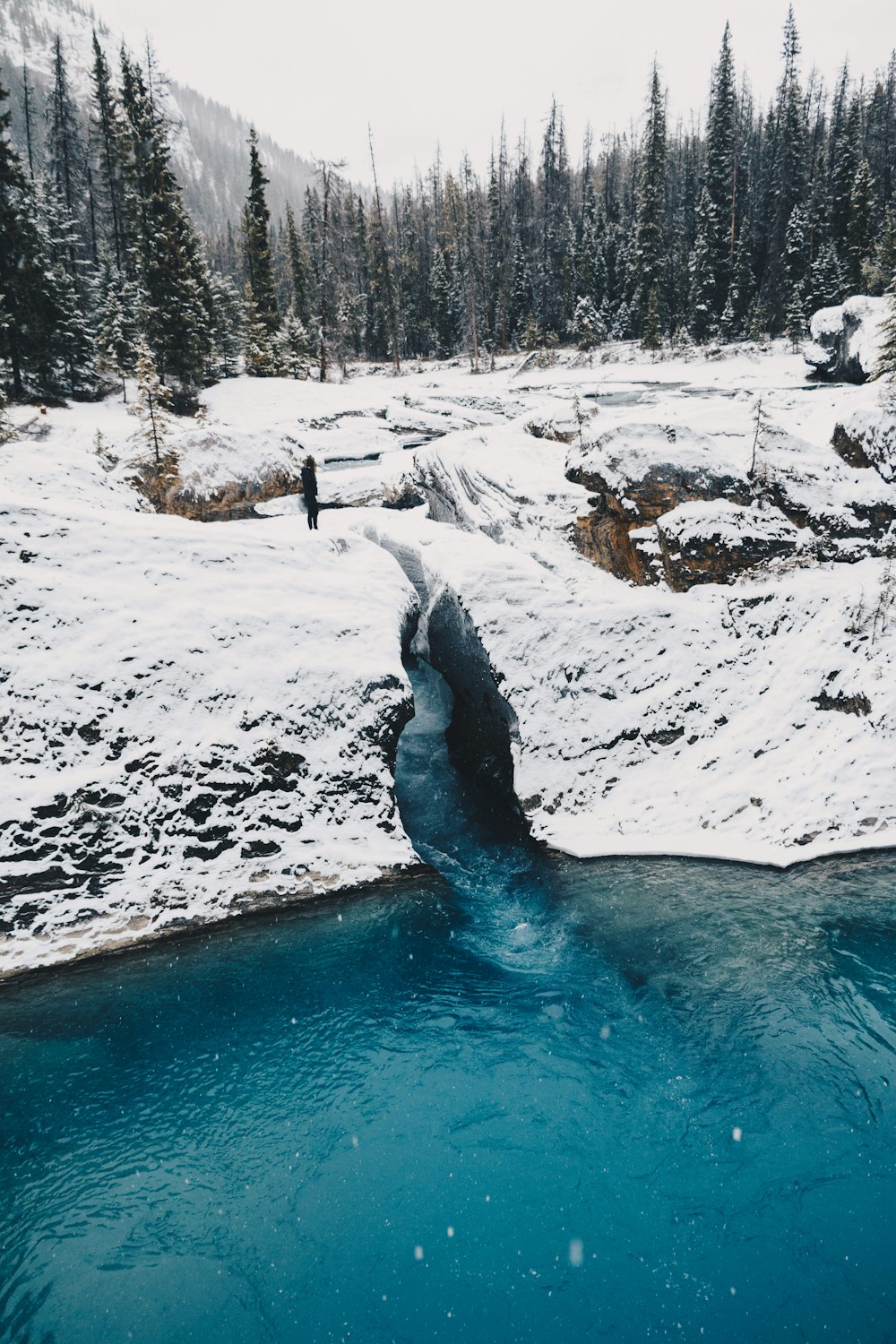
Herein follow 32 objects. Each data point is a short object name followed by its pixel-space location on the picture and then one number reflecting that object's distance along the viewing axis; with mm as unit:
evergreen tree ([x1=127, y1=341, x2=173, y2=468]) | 19859
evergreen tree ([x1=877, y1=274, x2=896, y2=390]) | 18969
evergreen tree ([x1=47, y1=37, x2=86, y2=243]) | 48062
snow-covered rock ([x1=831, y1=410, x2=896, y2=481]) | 15453
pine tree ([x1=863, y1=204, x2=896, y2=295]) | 38750
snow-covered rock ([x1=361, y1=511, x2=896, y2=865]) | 12398
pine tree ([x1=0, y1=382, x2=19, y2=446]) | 22027
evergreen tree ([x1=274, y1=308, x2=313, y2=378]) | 43469
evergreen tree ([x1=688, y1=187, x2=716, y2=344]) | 51188
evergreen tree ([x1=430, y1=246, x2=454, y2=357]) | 67812
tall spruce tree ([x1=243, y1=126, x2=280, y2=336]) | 43500
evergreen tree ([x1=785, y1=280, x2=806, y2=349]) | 45688
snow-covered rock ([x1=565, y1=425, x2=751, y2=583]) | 15750
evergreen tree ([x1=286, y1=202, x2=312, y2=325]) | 64250
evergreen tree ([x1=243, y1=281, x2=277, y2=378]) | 41688
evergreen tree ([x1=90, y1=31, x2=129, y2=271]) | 40531
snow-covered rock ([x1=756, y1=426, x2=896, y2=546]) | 15258
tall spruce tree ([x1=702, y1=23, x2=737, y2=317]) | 52000
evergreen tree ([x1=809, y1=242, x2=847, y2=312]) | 45416
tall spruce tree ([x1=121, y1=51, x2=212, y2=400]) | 31828
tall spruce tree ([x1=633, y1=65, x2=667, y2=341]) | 54688
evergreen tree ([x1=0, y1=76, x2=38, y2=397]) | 28578
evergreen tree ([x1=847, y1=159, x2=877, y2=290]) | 44938
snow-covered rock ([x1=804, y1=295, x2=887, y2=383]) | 30812
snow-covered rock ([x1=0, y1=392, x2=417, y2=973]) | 10273
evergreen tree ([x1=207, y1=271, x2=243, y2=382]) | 39078
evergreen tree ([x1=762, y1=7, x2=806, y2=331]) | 50406
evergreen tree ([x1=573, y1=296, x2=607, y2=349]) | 56875
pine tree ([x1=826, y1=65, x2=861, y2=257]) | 48188
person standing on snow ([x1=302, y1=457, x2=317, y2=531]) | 16438
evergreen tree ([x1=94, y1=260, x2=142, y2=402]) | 32562
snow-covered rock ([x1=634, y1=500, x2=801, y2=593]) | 15109
